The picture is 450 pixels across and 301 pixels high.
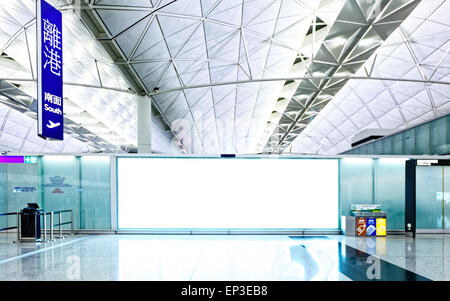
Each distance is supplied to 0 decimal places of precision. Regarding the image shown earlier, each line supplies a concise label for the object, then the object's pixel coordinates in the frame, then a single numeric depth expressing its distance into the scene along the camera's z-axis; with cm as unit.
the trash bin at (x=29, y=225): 1206
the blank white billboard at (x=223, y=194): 1341
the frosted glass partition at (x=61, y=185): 1369
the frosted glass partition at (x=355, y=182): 1370
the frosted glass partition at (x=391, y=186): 1380
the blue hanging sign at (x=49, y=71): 955
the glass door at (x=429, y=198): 1336
